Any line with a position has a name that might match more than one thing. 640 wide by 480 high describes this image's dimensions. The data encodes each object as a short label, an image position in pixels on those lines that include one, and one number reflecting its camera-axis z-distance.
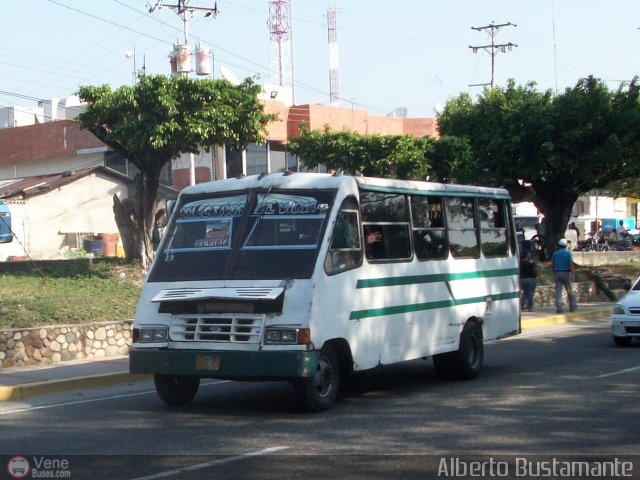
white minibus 10.48
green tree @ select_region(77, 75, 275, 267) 23.97
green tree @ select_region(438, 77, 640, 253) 31.59
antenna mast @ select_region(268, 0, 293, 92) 62.09
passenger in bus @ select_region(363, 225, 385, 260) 11.69
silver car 17.48
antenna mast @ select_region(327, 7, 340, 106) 70.44
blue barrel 42.84
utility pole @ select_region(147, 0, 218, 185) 40.56
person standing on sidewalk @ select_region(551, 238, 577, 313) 24.72
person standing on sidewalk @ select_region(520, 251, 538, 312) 25.45
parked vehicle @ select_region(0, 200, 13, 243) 30.20
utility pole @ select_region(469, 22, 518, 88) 64.69
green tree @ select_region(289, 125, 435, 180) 35.62
